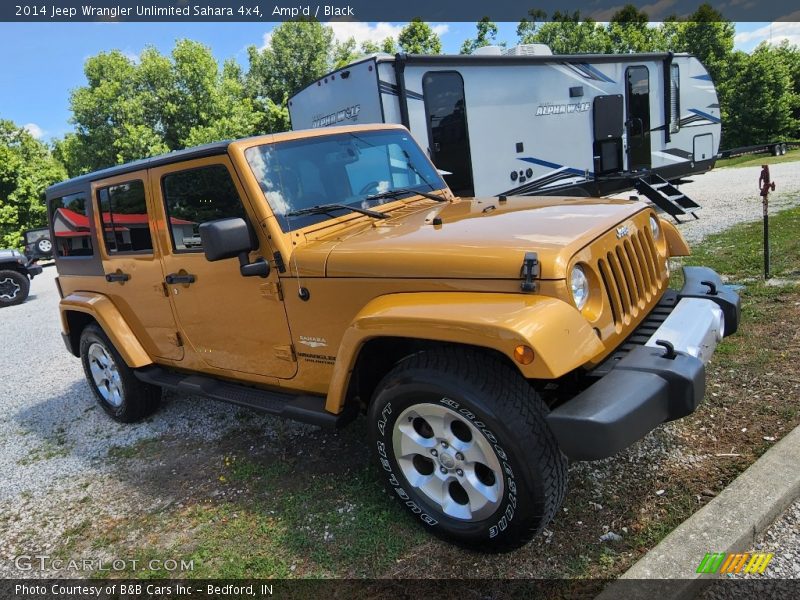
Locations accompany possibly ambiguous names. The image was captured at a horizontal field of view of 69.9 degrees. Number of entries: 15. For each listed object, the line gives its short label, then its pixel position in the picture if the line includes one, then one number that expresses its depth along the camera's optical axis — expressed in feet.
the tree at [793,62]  117.27
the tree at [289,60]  121.80
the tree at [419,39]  110.52
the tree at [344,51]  128.06
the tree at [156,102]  97.91
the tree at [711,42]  110.93
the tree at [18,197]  74.95
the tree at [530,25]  131.44
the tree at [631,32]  126.11
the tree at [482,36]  124.67
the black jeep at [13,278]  40.75
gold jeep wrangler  7.54
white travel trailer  25.22
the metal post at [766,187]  18.28
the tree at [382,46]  117.08
